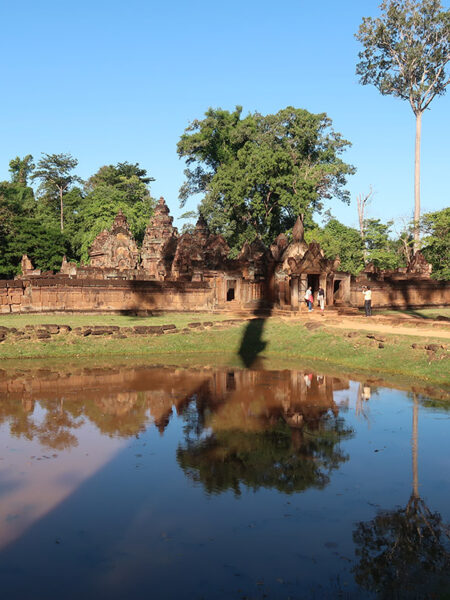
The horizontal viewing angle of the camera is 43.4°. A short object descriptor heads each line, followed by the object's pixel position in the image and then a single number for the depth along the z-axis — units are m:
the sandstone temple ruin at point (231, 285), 23.98
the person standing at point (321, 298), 23.67
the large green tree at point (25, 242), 50.16
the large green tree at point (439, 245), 33.84
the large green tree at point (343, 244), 41.00
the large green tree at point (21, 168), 90.31
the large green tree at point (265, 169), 44.59
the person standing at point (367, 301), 22.62
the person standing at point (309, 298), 23.39
